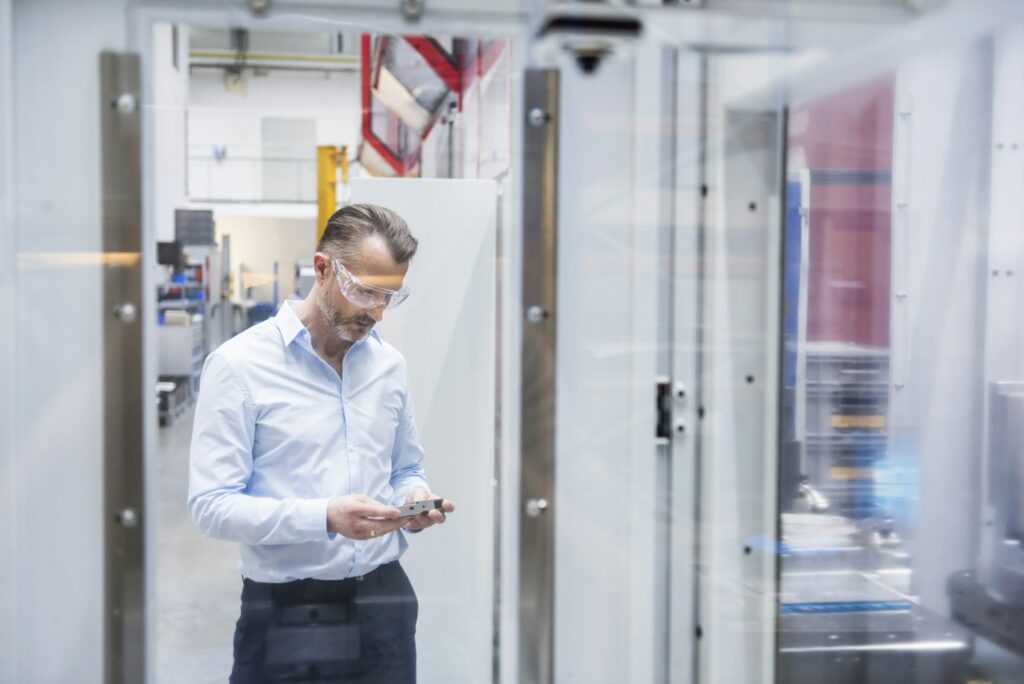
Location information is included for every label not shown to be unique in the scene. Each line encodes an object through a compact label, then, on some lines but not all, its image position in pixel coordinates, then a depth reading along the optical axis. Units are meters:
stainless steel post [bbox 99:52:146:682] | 2.18
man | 2.03
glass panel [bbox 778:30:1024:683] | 2.60
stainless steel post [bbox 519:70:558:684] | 2.35
